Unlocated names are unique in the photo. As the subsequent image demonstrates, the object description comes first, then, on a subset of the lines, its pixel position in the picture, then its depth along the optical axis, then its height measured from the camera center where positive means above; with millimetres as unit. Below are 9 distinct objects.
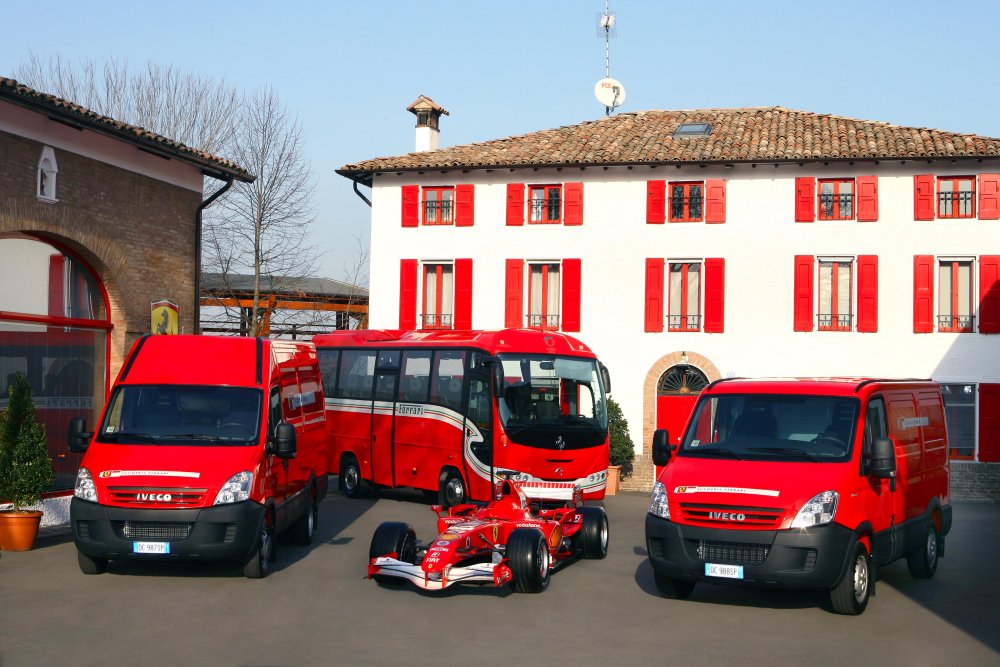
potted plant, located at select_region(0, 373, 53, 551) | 14266 -1541
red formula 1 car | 11461 -2023
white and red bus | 18844 -1064
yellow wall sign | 19969 +440
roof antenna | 37406 +7922
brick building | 16641 +1526
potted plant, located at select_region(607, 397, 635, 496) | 29609 -2353
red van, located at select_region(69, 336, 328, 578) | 11828 -1161
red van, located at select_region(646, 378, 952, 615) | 10461 -1273
